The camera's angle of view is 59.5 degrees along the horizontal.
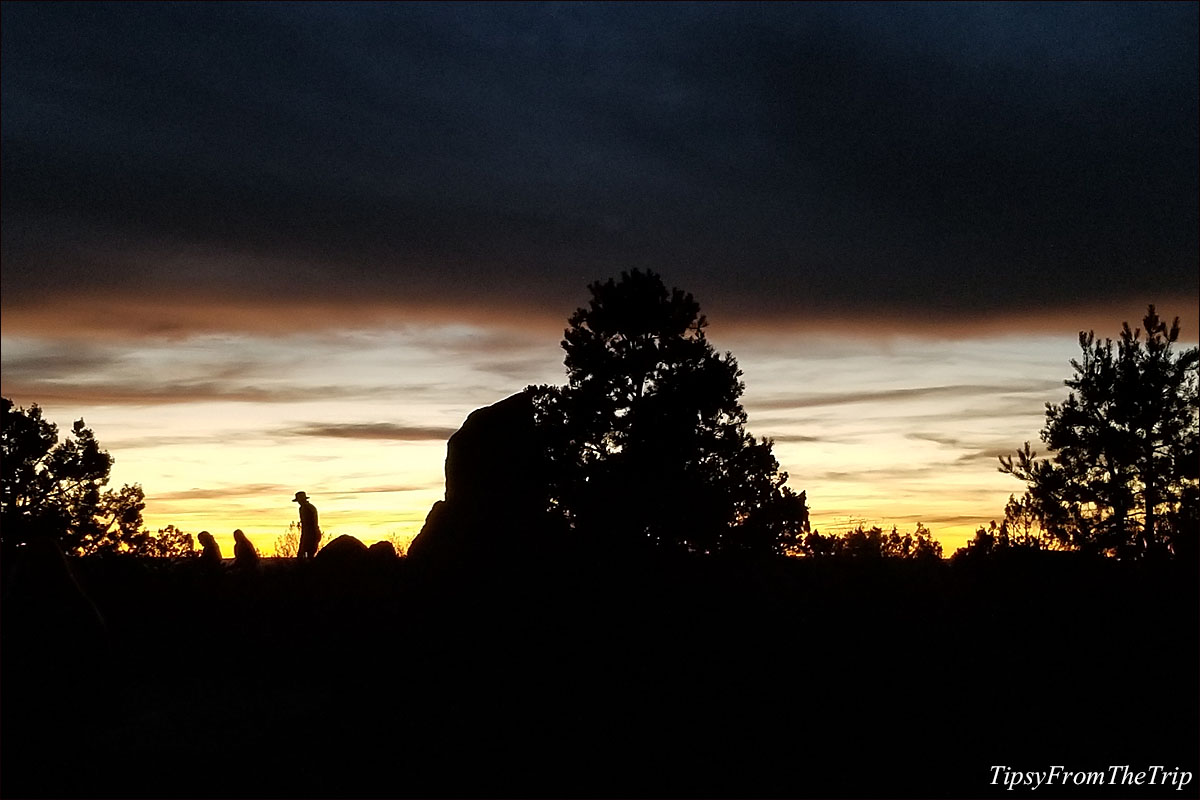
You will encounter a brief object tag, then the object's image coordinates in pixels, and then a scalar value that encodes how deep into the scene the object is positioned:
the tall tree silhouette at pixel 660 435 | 31.45
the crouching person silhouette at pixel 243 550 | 25.20
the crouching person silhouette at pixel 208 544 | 20.17
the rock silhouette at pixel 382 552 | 20.93
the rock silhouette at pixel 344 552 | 20.48
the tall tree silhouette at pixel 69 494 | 36.81
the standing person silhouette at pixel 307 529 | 24.12
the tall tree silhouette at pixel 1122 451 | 29.64
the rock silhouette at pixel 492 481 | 19.64
